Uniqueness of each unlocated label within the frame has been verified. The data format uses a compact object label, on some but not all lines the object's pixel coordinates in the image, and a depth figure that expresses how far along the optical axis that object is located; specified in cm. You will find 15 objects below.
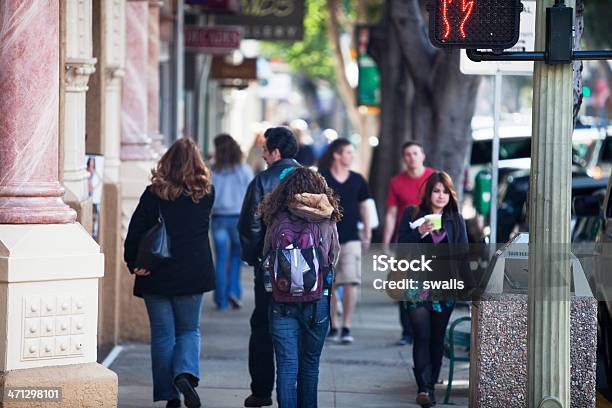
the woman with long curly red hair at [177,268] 1723
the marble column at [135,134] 2350
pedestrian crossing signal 1337
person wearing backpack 1534
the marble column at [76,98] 1902
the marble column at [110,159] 2186
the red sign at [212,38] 3897
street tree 3034
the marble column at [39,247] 1461
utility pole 1384
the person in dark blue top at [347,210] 2420
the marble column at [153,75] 2755
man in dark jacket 1755
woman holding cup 1847
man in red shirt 2455
